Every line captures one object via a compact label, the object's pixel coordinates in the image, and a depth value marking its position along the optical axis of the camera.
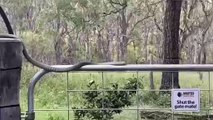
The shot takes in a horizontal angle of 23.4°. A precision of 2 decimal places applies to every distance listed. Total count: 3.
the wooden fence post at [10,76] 2.68
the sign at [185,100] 3.56
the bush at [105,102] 4.94
